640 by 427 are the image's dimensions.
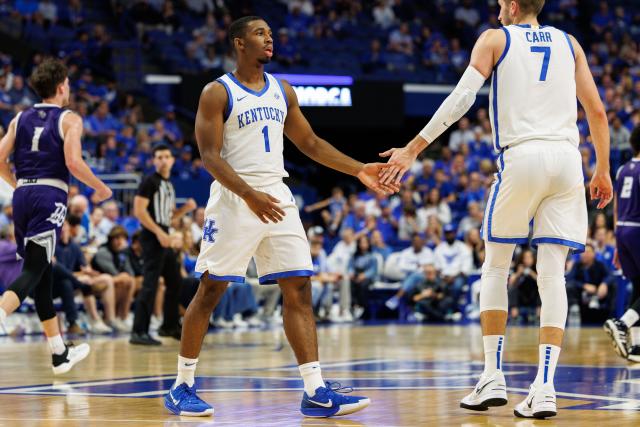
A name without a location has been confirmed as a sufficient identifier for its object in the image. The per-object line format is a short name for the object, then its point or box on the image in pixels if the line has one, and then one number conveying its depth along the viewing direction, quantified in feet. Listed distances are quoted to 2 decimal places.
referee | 69.89
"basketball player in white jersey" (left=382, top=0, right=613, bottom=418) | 36.24
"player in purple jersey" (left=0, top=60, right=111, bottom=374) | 49.27
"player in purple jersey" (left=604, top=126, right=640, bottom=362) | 59.56
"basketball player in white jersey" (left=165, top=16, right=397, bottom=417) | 36.36
